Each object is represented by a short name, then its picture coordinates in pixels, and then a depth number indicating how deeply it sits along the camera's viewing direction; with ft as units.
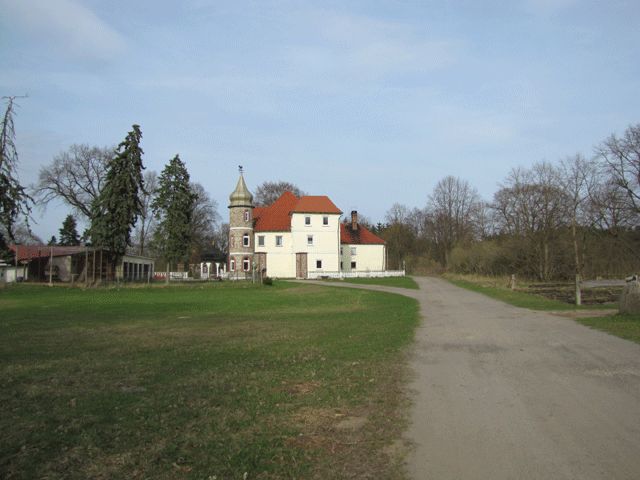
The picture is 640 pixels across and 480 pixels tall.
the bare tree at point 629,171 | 132.46
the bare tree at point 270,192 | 282.15
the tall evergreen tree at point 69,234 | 291.17
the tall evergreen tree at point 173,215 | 165.48
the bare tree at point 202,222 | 270.26
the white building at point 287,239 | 201.46
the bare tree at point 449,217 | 262.06
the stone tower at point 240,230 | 201.16
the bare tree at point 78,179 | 196.95
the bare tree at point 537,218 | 146.92
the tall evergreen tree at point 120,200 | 151.94
